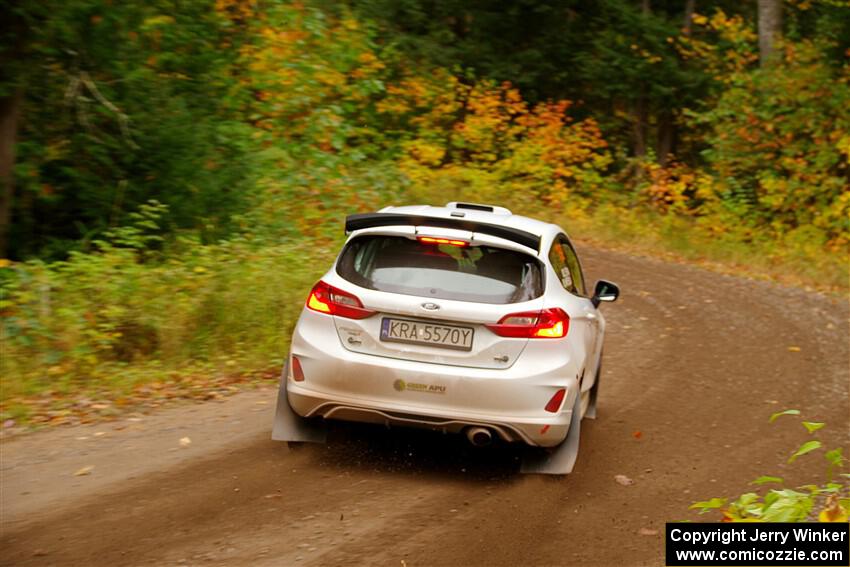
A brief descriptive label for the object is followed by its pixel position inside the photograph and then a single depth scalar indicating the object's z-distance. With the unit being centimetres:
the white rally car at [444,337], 1276
